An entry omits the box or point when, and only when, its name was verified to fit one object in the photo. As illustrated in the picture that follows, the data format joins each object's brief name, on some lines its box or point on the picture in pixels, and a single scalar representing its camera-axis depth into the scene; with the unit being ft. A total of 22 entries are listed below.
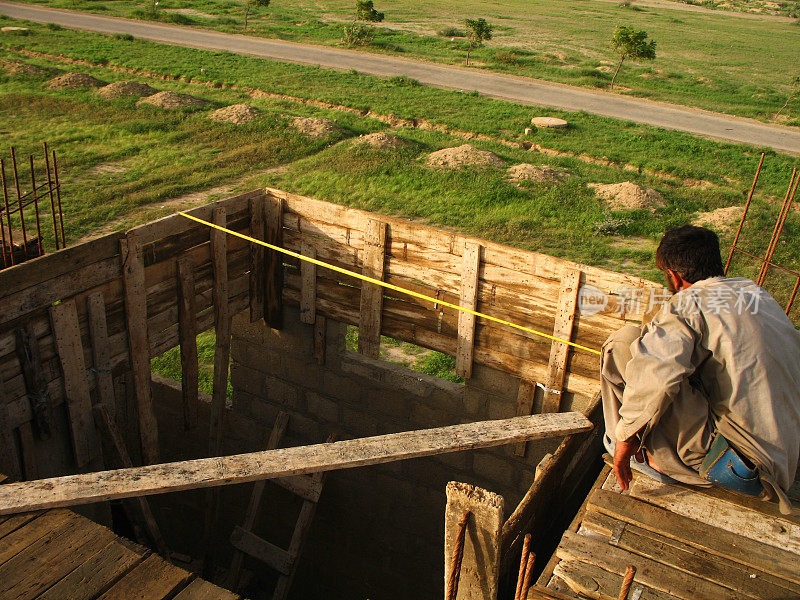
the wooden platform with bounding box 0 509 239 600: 11.60
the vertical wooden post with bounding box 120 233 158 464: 20.08
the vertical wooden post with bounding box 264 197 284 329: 24.41
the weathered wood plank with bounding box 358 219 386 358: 22.62
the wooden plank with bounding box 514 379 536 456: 21.89
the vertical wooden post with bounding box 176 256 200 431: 22.30
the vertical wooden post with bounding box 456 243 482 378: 21.07
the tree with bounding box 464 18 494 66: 102.06
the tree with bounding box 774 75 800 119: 93.50
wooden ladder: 24.85
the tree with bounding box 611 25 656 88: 83.66
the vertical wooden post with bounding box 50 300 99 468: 18.78
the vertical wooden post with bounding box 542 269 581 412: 19.77
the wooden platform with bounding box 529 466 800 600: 11.58
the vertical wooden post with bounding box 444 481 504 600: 10.41
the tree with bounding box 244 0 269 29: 111.12
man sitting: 12.30
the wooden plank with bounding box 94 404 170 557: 20.50
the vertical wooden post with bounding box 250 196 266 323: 24.40
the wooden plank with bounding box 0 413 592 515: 13.01
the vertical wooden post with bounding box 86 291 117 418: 19.57
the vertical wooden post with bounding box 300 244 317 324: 24.44
